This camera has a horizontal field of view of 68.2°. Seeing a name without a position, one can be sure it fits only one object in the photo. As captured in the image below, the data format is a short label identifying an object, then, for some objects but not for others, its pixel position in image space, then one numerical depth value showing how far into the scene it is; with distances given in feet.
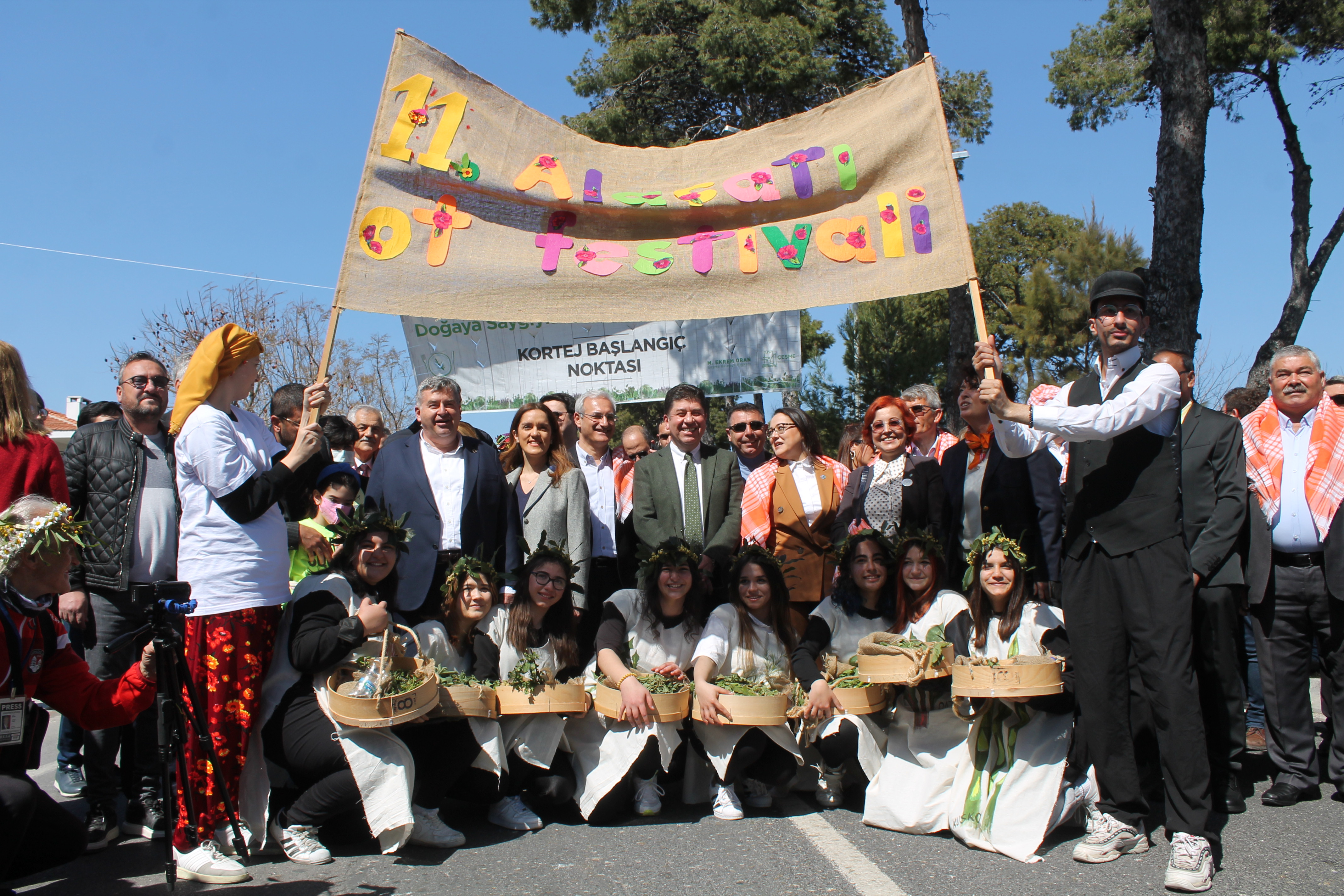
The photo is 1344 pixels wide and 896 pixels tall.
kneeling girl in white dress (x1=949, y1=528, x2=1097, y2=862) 13.20
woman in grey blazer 17.89
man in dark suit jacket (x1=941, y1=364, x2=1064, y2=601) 15.70
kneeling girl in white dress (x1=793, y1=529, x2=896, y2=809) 14.83
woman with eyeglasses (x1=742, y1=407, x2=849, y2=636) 18.10
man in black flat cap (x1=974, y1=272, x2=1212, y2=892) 12.48
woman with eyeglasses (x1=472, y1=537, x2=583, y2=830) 14.85
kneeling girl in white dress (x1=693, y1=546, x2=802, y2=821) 14.85
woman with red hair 17.98
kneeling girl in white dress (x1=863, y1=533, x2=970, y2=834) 13.98
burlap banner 16.61
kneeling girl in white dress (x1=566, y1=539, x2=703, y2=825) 14.75
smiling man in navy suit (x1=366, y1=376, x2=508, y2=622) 16.17
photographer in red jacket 9.98
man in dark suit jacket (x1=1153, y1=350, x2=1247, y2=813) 14.32
